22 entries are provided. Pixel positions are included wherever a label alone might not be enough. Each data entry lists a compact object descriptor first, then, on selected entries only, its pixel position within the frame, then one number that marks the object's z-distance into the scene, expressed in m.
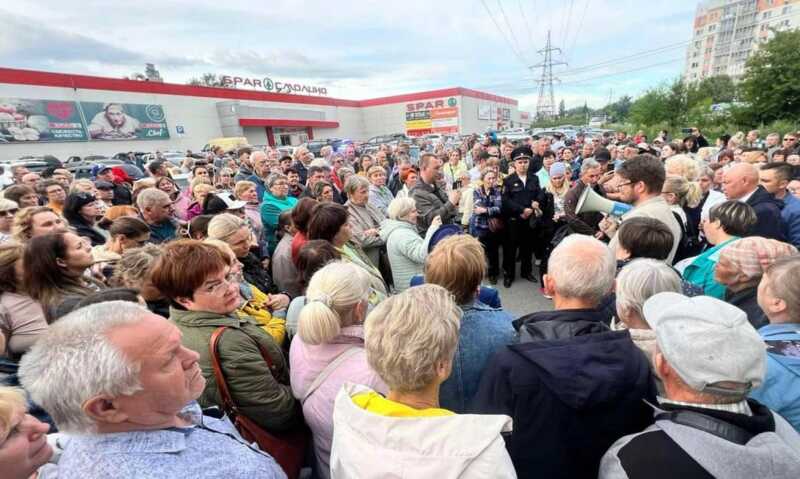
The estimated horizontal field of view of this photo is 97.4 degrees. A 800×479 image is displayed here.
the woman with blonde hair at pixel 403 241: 3.38
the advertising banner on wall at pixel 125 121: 25.84
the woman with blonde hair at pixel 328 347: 1.63
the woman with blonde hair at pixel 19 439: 1.00
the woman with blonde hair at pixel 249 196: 4.59
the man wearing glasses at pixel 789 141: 8.55
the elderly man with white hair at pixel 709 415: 1.00
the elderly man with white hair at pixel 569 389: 1.33
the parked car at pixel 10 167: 12.05
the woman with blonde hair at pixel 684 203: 3.51
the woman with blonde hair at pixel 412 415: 1.00
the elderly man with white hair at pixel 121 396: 1.01
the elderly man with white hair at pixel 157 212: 3.83
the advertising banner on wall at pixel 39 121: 22.25
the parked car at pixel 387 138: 33.00
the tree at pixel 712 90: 25.22
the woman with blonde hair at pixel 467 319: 1.76
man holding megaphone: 2.99
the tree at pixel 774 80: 16.20
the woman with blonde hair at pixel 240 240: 2.81
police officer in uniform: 5.35
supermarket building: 23.14
